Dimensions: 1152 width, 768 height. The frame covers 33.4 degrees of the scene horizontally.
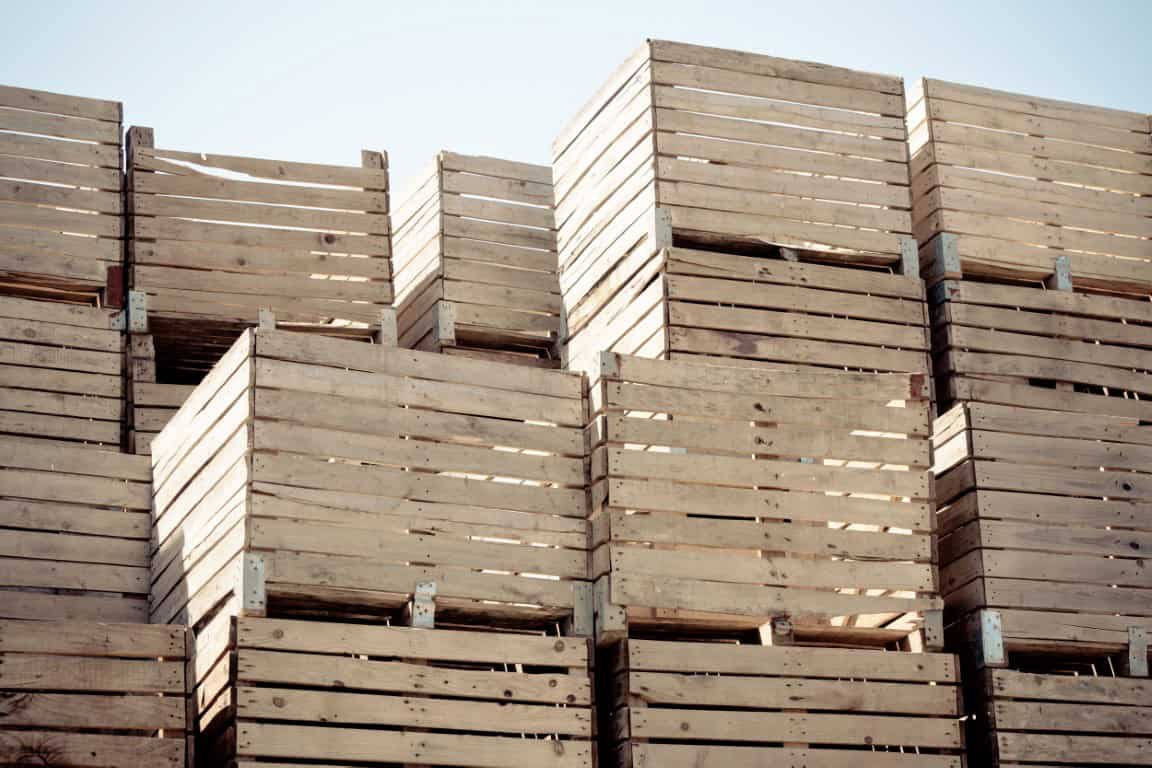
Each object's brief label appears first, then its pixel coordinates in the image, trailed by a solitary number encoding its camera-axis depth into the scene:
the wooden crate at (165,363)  11.20
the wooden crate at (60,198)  11.26
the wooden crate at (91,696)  8.27
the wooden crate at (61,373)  10.80
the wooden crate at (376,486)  9.01
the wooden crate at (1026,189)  11.80
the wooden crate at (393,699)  8.57
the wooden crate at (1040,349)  11.32
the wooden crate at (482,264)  12.13
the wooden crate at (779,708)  9.26
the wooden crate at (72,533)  9.95
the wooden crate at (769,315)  10.61
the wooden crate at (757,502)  9.58
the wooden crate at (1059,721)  9.92
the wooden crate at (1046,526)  10.32
